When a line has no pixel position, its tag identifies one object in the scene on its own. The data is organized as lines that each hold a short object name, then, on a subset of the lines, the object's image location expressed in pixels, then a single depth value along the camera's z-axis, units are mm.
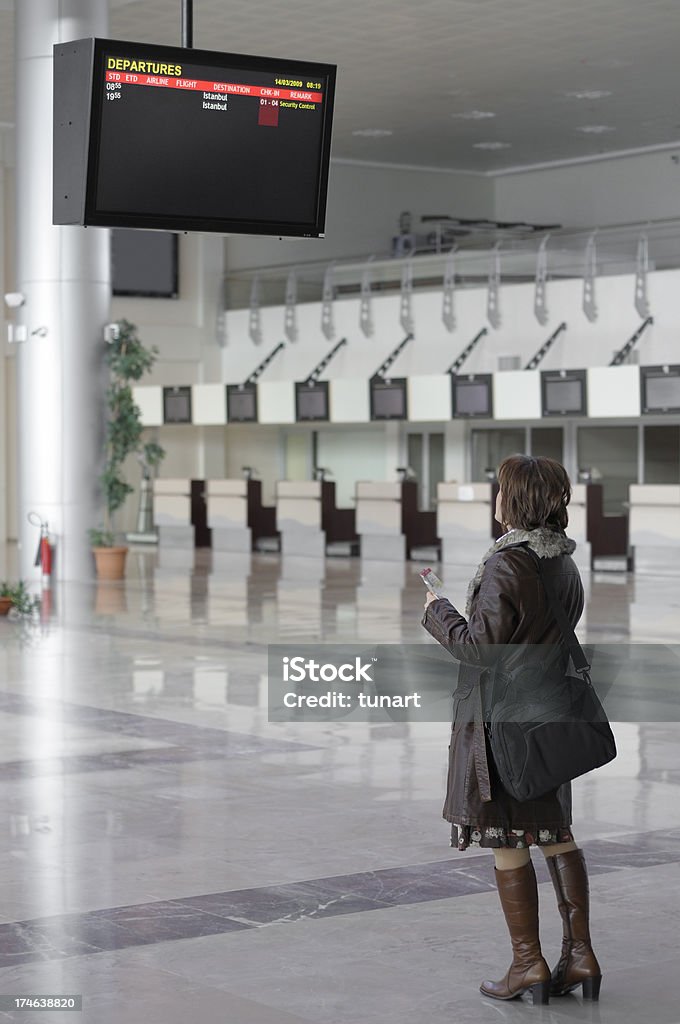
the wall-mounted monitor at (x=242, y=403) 24859
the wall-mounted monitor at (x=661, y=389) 19203
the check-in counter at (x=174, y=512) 24875
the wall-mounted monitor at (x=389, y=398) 22391
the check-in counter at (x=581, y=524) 19500
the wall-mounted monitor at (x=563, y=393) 20172
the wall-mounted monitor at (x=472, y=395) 21234
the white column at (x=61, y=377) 16016
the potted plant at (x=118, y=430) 16344
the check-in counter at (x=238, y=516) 23797
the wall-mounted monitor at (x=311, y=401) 23641
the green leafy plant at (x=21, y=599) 13711
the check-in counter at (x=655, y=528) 18891
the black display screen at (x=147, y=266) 27338
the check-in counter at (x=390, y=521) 21688
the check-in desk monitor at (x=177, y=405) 25797
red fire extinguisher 15914
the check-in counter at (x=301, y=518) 22766
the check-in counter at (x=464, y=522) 20516
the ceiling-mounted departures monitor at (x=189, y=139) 8648
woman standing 3648
